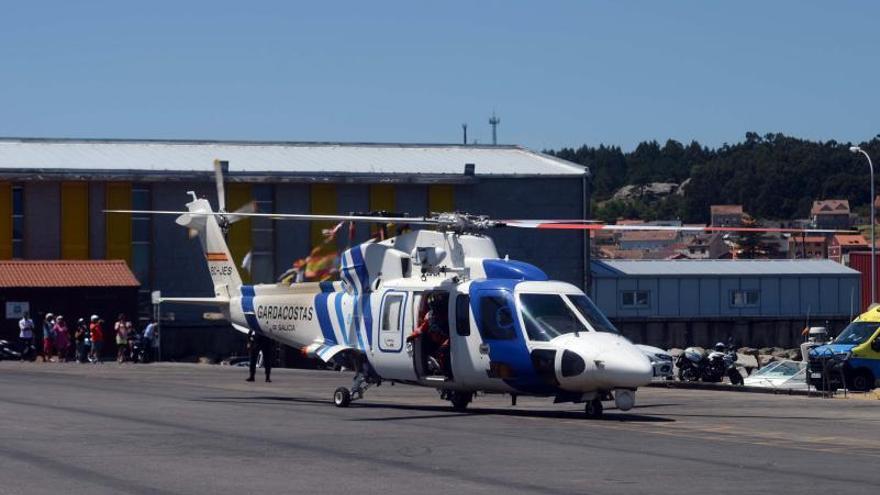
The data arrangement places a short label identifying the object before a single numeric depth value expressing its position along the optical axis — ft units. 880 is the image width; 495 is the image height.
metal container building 266.77
